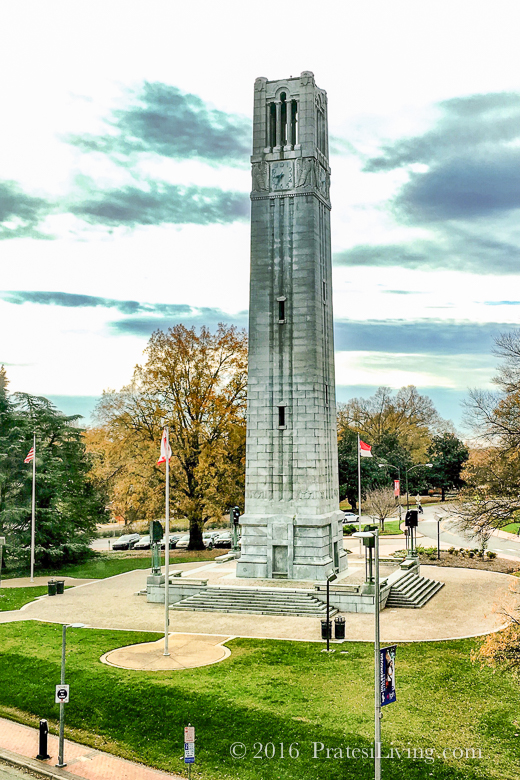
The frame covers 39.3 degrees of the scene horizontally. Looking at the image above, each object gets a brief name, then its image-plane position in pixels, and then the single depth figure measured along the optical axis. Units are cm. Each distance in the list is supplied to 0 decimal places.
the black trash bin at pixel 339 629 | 2898
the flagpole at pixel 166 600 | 2761
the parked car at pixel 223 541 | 6081
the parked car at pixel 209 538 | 5935
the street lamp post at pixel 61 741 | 1952
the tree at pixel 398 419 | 10180
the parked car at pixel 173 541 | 6062
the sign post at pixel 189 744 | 1702
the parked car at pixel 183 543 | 6047
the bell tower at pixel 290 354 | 3859
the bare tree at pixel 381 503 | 6569
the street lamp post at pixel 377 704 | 1666
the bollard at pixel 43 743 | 2003
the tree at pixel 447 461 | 9925
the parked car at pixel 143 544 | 6412
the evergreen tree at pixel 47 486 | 4900
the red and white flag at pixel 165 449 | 2872
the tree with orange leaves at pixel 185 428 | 5344
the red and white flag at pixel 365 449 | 4907
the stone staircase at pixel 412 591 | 3578
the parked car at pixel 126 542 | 6499
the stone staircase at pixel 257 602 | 3384
